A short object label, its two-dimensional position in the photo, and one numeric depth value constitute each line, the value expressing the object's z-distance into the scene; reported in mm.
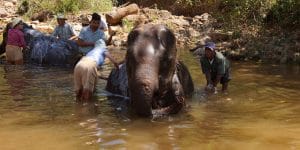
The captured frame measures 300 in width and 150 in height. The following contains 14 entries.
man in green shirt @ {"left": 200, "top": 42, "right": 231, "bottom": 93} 9362
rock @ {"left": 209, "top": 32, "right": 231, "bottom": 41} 15960
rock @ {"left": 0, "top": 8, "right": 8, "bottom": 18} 23378
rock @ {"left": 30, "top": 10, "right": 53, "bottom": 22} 21578
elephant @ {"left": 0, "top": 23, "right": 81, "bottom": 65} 13398
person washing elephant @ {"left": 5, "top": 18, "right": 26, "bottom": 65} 12898
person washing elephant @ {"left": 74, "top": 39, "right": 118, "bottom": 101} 8617
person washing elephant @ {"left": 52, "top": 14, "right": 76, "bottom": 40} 13312
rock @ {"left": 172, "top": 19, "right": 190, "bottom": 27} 18875
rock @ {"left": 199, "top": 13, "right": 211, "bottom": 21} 18756
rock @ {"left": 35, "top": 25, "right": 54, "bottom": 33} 18967
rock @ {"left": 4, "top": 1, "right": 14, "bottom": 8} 25941
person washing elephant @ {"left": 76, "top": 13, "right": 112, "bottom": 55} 9617
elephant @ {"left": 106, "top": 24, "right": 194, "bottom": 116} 7023
